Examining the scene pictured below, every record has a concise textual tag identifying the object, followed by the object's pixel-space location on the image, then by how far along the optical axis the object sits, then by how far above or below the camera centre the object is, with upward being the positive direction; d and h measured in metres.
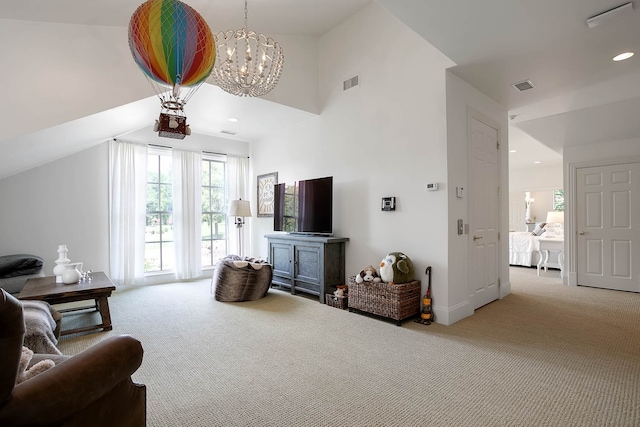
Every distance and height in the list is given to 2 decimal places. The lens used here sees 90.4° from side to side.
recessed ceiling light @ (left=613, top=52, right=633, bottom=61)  3.00 +1.48
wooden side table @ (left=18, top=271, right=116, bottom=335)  2.92 -0.73
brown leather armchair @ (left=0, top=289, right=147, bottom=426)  0.85 -0.55
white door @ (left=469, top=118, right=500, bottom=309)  3.81 -0.03
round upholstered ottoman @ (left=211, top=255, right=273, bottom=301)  4.32 -0.91
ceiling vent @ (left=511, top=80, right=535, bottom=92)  3.60 +1.46
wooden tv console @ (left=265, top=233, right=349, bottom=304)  4.30 -0.72
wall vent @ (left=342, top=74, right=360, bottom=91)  4.38 +1.84
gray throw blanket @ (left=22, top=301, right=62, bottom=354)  2.14 -0.80
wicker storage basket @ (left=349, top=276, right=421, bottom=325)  3.35 -0.95
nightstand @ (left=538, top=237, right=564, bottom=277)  6.31 -0.78
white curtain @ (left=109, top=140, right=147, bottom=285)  5.11 +0.05
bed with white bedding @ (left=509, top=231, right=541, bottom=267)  6.98 -0.85
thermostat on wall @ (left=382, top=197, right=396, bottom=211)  3.85 +0.11
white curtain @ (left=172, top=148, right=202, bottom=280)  5.73 +0.04
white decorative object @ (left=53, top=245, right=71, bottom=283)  3.43 -0.53
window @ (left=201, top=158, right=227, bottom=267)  6.21 +0.04
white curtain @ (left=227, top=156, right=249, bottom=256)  6.43 +0.50
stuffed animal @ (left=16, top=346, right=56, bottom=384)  1.15 -0.58
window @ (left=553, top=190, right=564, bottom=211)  9.55 +0.34
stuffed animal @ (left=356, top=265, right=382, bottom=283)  3.66 -0.74
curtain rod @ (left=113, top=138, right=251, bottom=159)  5.46 +1.21
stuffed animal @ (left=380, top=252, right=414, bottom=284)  3.45 -0.62
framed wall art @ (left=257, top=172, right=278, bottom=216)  5.96 +0.41
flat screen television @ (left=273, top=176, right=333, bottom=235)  4.50 +0.10
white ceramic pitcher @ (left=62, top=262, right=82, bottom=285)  3.34 -0.64
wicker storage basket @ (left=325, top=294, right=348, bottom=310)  4.00 -1.13
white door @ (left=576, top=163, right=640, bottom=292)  4.85 -0.24
